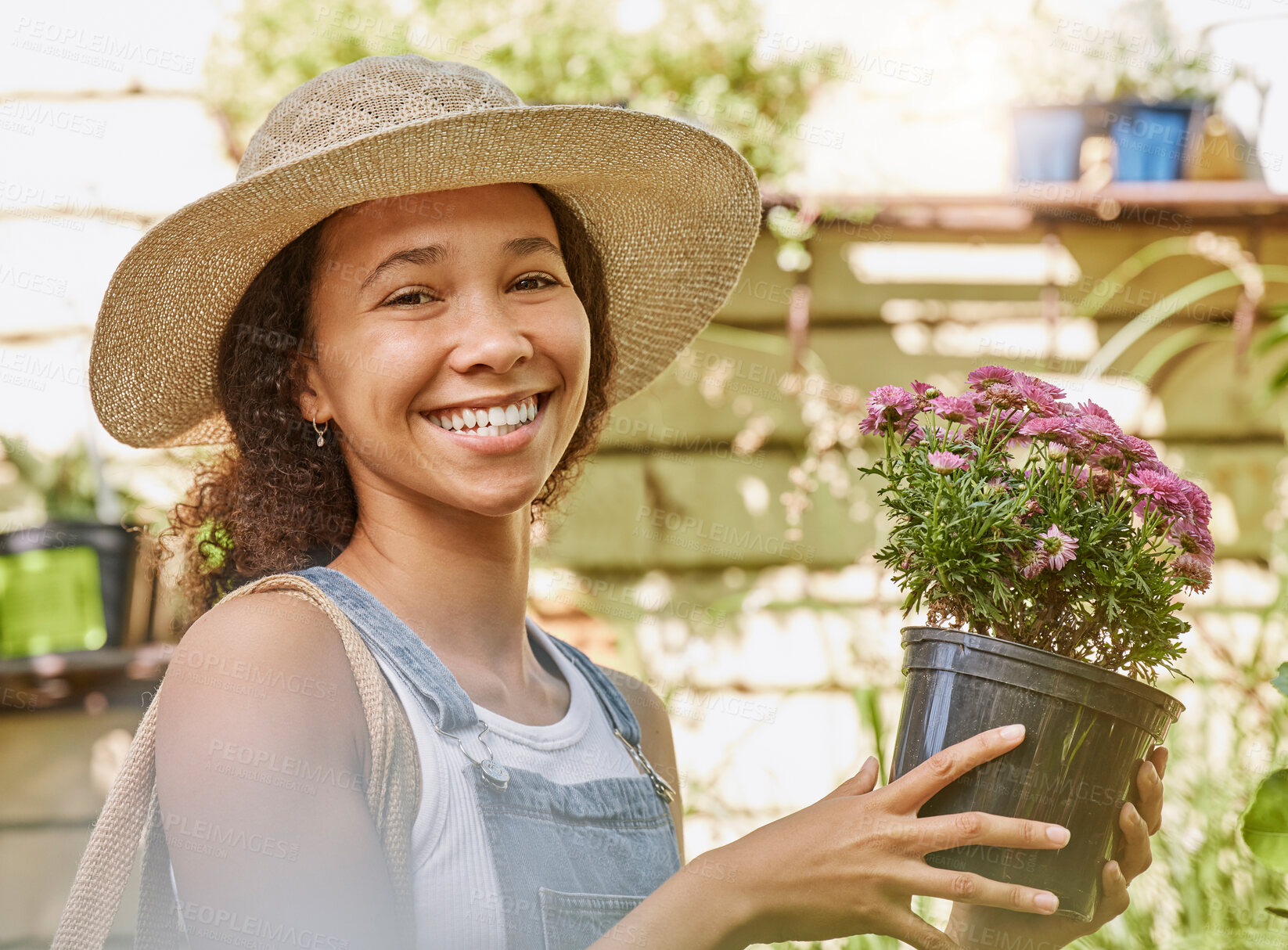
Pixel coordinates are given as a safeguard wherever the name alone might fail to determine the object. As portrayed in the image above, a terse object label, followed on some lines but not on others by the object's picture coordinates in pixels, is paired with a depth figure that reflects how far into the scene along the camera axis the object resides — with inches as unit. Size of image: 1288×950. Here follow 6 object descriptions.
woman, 44.6
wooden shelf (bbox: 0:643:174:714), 127.2
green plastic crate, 126.9
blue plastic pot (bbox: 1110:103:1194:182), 134.3
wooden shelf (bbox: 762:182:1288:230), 133.0
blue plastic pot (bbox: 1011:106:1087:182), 136.1
